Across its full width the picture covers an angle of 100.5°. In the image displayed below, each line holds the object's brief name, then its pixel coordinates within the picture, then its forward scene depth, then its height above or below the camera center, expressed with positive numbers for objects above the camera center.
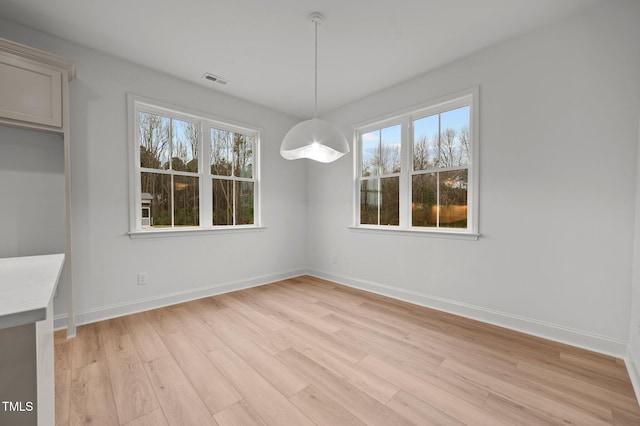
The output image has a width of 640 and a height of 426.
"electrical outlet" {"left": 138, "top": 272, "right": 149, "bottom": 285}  3.06 -0.82
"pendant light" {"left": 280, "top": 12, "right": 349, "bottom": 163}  2.12 +0.55
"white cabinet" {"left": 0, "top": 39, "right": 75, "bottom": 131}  2.09 +1.00
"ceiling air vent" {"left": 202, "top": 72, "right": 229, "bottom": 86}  3.29 +1.63
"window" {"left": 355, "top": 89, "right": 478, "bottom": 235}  3.02 +0.48
